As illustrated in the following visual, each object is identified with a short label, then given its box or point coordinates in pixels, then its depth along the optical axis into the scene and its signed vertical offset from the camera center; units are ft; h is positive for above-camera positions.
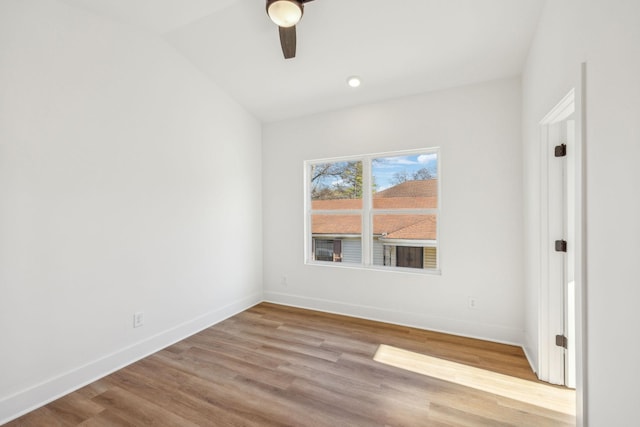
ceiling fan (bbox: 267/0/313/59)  5.62 +4.05
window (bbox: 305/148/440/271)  10.61 +0.02
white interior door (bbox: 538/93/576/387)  6.57 -1.08
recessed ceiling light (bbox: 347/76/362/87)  10.00 +4.58
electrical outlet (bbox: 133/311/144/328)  8.46 -3.15
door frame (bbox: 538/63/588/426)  4.52 -0.50
